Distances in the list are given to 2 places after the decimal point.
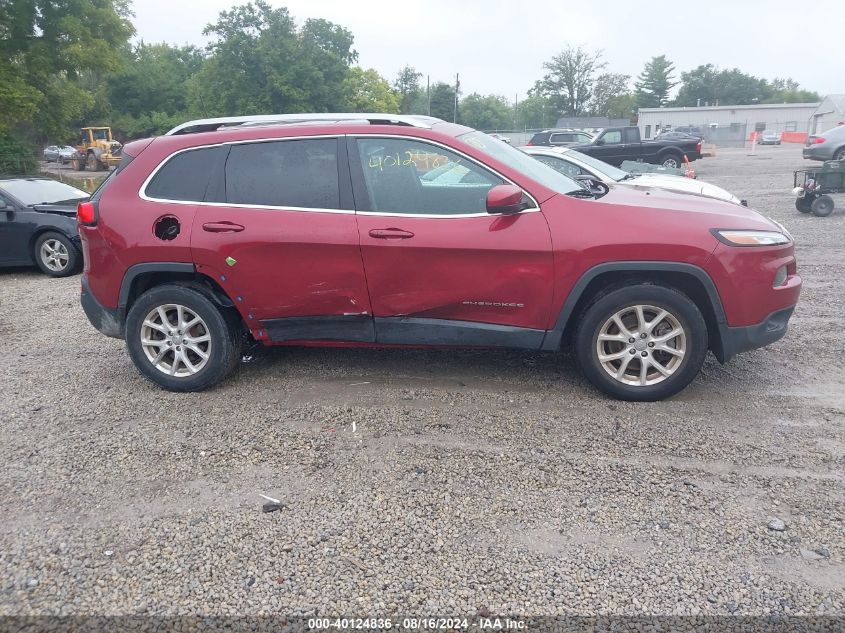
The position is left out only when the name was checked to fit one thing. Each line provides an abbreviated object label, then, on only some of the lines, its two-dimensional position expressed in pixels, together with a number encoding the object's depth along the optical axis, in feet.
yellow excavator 131.54
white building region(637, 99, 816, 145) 220.43
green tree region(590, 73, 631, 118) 281.95
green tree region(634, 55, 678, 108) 320.70
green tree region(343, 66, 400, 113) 219.71
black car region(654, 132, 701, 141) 77.45
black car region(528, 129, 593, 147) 76.23
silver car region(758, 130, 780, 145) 181.15
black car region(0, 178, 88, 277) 30.73
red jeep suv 13.61
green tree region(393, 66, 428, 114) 286.46
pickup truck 71.46
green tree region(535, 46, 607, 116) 286.46
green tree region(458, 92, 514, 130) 284.00
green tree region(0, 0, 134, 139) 81.66
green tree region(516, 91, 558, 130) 294.25
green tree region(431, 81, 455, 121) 256.73
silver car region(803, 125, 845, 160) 68.39
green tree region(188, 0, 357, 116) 168.96
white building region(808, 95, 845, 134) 171.73
